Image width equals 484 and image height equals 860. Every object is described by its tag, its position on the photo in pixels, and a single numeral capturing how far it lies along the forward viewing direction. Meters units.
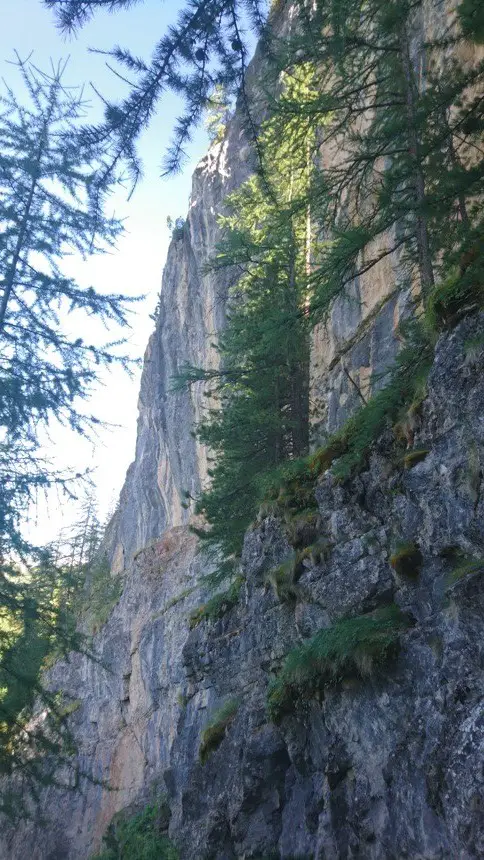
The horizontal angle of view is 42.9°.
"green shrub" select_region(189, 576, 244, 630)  12.13
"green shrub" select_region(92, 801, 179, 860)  14.27
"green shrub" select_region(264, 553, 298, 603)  9.13
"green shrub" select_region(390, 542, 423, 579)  6.83
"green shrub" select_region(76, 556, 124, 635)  30.23
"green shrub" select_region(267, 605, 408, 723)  6.44
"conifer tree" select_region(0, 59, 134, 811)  10.16
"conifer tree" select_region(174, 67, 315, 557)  14.49
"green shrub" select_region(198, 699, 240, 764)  9.76
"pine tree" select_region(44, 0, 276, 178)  3.71
